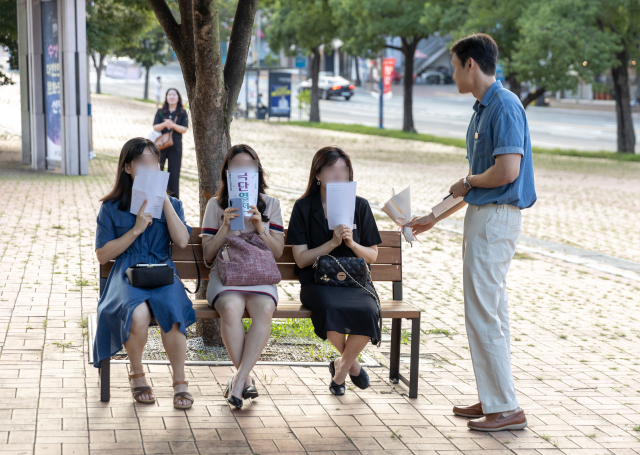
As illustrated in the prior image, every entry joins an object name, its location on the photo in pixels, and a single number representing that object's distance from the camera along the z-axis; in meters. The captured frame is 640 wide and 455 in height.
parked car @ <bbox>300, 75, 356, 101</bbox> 48.44
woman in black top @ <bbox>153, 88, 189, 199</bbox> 11.00
